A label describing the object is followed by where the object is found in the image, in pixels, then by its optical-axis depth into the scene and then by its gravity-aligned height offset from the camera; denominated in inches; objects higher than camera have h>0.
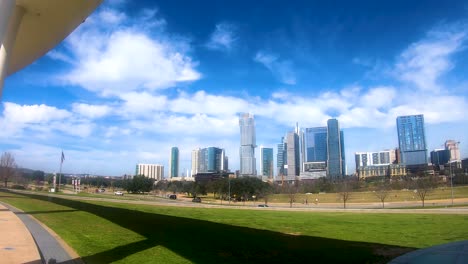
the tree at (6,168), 3804.1 +200.8
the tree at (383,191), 2507.4 -22.2
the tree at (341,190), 2616.9 -19.3
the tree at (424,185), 2398.5 +15.3
